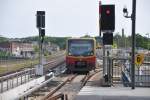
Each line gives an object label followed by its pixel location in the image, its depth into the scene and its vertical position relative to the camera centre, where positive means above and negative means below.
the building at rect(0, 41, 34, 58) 112.69 -0.23
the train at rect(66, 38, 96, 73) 41.00 -0.61
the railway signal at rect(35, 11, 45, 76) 28.59 +1.05
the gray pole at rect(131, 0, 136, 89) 18.66 +0.36
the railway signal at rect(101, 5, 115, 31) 20.98 +1.09
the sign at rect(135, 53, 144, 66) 23.15 -0.60
